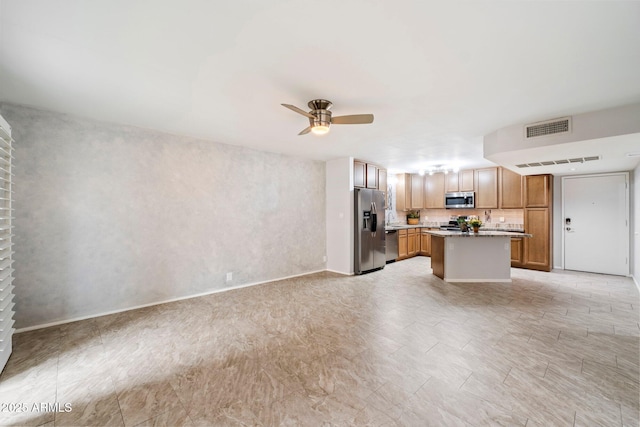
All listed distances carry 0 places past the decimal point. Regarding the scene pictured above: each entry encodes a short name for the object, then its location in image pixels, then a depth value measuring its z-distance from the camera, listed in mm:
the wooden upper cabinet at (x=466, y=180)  6949
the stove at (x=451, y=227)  7239
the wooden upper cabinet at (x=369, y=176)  5676
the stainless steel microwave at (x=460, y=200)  6902
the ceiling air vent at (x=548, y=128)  3180
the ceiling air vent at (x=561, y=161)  4039
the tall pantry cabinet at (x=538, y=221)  5805
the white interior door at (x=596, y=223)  5367
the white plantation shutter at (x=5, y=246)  2252
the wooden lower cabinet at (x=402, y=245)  7008
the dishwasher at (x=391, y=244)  6602
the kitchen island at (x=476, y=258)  4996
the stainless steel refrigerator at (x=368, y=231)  5527
